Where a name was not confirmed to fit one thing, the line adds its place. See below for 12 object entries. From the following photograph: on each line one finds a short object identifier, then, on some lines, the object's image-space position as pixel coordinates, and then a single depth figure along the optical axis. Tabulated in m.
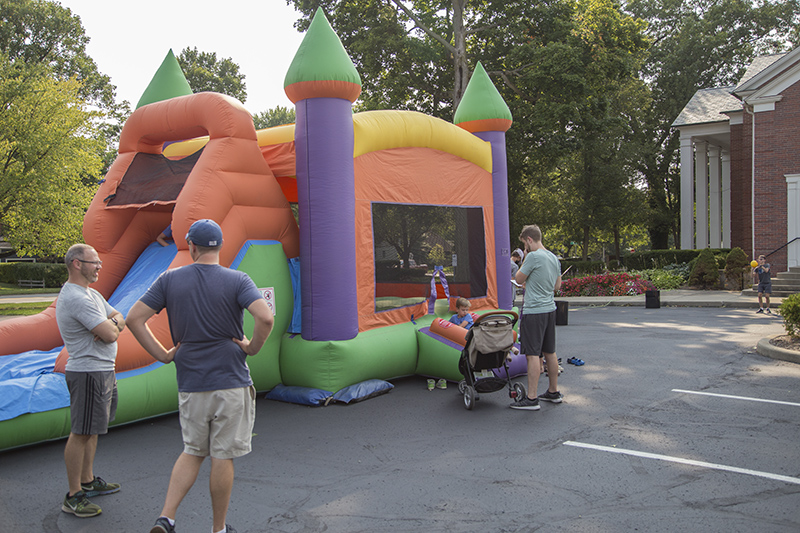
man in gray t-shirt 3.87
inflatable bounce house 6.56
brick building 20.66
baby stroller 6.29
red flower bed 21.17
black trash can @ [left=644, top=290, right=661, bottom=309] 16.89
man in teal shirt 6.29
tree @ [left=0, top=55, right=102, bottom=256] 19.81
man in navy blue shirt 3.15
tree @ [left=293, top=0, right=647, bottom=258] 21.23
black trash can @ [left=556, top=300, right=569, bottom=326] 12.92
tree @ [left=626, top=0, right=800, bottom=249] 36.59
